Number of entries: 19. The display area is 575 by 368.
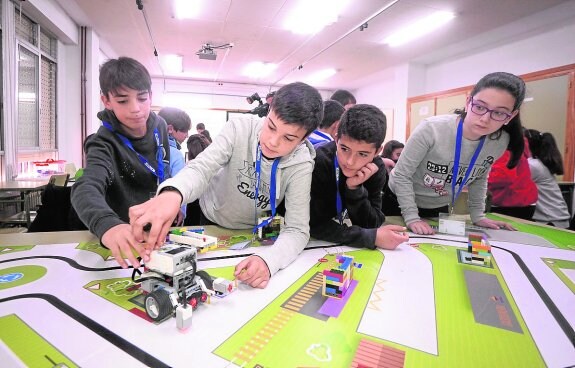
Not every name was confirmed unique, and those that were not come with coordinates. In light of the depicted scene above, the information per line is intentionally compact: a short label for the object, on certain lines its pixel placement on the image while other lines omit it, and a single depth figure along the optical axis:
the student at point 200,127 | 5.45
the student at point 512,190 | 2.40
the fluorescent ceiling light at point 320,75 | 7.65
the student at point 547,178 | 2.89
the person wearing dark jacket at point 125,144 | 1.20
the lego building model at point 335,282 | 0.78
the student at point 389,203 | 1.97
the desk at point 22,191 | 2.90
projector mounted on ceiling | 5.74
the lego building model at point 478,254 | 1.04
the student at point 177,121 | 3.00
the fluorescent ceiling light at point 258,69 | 7.08
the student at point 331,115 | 2.30
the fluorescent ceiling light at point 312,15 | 4.06
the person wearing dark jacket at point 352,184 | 1.18
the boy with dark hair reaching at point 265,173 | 0.94
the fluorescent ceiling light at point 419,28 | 4.39
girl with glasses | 1.42
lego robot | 0.64
